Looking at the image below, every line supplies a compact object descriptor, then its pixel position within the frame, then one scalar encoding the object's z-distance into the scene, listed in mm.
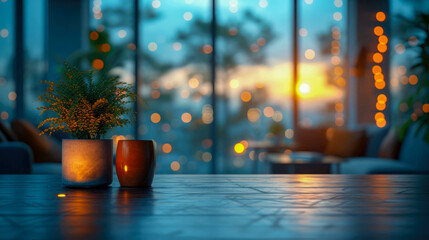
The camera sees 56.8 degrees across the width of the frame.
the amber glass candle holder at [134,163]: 1162
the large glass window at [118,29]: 6012
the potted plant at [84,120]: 1138
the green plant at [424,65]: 3135
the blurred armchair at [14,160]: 2953
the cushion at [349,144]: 4840
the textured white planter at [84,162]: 1138
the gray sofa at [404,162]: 3311
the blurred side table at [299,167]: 3830
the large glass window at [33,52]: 5898
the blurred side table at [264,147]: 5082
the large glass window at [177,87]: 6074
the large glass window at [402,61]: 5137
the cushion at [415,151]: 3350
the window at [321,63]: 6199
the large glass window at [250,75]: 6098
